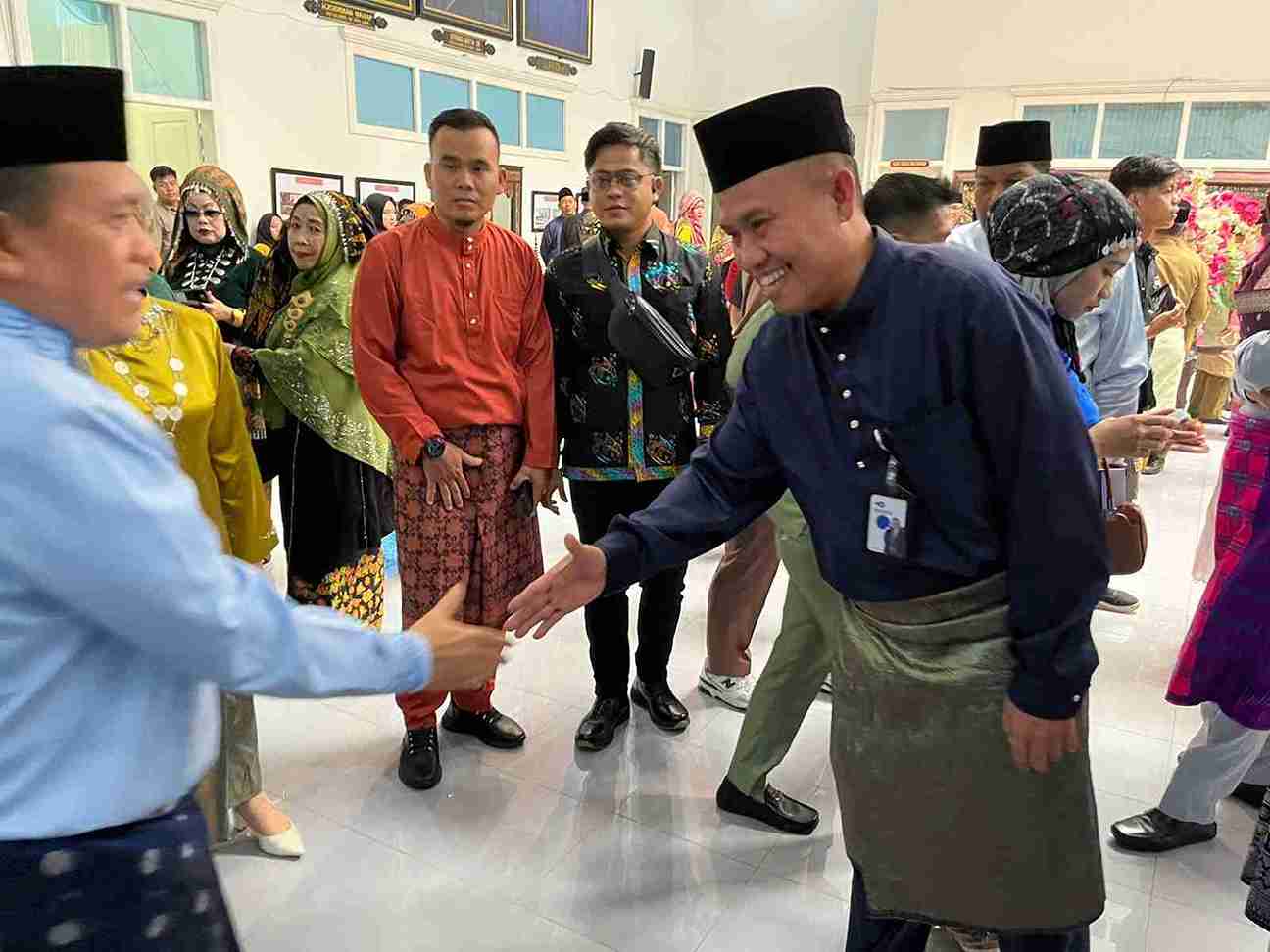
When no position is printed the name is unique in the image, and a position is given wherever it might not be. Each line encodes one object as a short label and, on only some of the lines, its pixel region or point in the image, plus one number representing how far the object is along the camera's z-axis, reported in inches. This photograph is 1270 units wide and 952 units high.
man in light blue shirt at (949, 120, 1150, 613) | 97.3
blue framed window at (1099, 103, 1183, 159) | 444.1
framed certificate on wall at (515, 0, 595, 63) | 444.5
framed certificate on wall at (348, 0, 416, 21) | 358.0
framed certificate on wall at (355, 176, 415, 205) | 372.5
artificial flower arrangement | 259.3
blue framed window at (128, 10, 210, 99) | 288.7
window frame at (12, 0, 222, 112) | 255.6
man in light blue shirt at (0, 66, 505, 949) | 29.5
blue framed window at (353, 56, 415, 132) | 366.3
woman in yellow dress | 66.9
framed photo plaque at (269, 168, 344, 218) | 333.4
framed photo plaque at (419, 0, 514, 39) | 392.2
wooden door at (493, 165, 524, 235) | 449.4
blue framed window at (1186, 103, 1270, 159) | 427.8
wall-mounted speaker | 522.6
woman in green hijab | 103.3
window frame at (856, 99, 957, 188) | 475.8
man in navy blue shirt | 45.3
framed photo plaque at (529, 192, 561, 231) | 466.6
